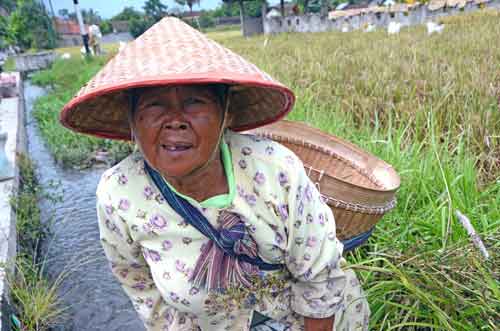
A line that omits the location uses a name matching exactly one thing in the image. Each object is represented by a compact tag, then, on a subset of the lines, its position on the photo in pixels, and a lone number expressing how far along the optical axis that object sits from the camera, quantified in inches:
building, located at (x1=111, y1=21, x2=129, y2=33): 2381.9
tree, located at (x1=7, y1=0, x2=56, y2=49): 990.4
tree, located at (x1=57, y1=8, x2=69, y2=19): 3166.3
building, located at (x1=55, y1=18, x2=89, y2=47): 1857.8
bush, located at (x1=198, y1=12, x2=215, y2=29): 2079.2
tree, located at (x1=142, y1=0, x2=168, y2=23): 2210.9
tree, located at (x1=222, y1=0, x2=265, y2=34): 1290.6
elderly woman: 36.8
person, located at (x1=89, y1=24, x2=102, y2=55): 666.4
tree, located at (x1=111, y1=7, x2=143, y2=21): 2463.1
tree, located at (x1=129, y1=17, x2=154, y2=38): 1539.0
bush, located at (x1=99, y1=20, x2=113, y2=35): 2188.7
